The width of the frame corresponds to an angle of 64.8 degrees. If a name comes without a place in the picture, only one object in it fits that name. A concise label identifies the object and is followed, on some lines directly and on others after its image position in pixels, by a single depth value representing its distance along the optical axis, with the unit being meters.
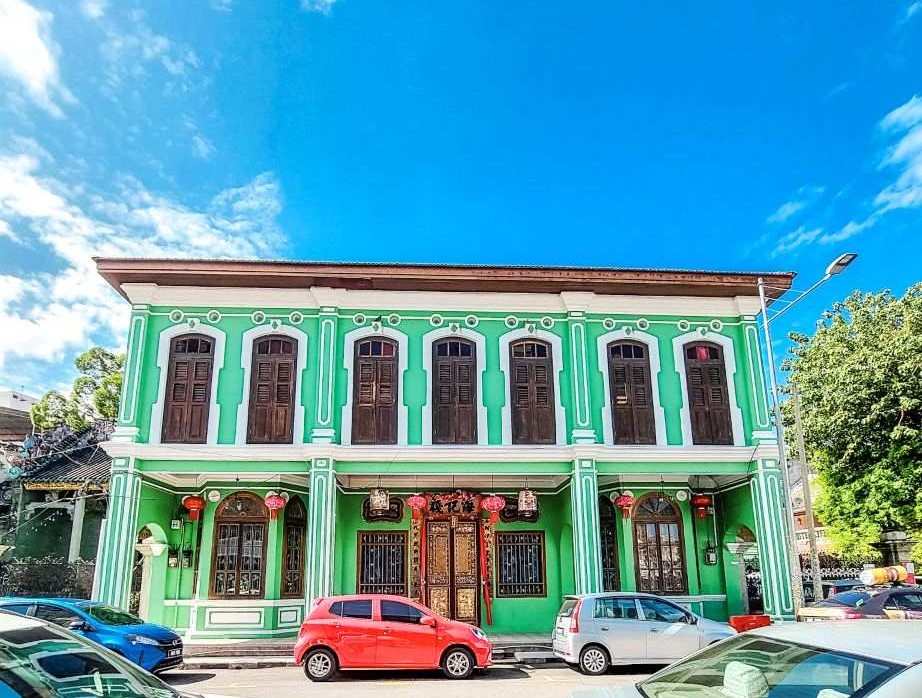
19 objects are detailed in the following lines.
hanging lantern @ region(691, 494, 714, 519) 18.00
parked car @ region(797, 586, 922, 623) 13.62
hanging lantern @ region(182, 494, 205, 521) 17.00
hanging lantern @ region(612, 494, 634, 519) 17.27
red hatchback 11.85
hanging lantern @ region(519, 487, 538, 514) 16.98
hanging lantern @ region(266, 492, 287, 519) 16.56
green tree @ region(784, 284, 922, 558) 22.52
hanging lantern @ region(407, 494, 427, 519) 16.61
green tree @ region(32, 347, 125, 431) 25.23
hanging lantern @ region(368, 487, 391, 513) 16.66
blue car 11.33
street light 13.61
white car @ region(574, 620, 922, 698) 3.07
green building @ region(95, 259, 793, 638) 15.96
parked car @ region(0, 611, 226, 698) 3.67
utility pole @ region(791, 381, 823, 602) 15.77
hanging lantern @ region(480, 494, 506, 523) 16.75
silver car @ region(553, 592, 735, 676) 12.45
